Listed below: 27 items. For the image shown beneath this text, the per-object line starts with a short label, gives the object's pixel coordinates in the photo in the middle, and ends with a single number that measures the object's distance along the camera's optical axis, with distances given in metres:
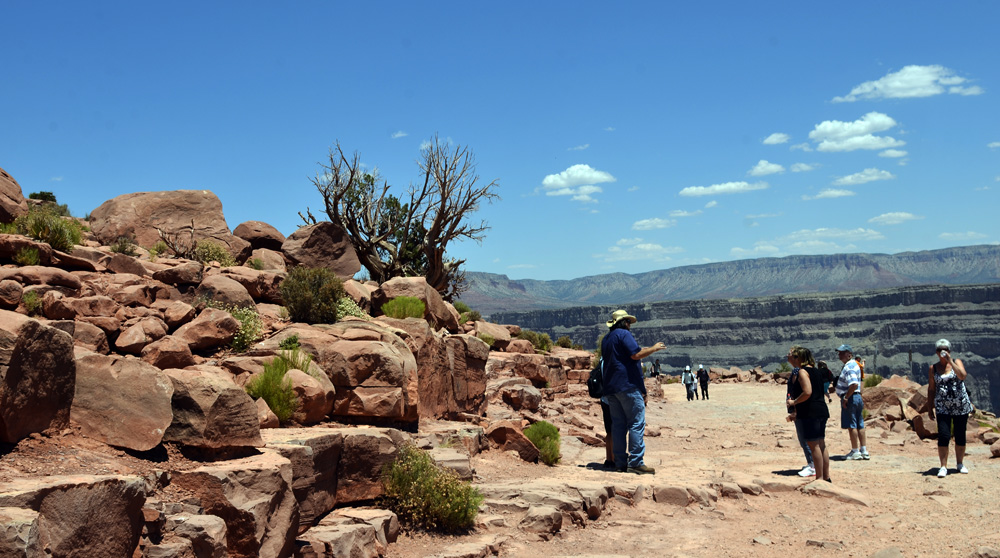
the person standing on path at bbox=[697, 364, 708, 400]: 28.91
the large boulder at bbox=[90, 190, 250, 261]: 18.31
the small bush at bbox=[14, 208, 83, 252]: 13.37
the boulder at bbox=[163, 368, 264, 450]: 5.53
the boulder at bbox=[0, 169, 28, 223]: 14.97
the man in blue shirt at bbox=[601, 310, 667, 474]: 9.96
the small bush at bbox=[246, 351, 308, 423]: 7.80
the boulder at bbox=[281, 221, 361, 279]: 18.72
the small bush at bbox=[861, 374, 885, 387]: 25.22
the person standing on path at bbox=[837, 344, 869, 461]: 12.37
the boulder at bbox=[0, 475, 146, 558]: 3.85
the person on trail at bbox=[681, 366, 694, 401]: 29.19
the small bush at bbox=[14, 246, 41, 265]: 11.84
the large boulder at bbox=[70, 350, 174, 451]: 5.20
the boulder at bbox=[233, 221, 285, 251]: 19.94
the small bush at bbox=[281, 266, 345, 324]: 12.35
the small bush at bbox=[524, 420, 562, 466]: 11.10
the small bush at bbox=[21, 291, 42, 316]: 10.20
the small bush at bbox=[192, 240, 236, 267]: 16.91
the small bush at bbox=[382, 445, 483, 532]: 7.23
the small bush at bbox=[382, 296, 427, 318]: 13.83
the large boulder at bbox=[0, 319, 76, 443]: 4.41
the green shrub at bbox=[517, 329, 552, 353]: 26.77
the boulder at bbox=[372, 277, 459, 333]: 14.96
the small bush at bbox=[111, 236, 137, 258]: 15.73
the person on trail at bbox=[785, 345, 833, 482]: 9.89
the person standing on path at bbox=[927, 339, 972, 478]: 10.52
